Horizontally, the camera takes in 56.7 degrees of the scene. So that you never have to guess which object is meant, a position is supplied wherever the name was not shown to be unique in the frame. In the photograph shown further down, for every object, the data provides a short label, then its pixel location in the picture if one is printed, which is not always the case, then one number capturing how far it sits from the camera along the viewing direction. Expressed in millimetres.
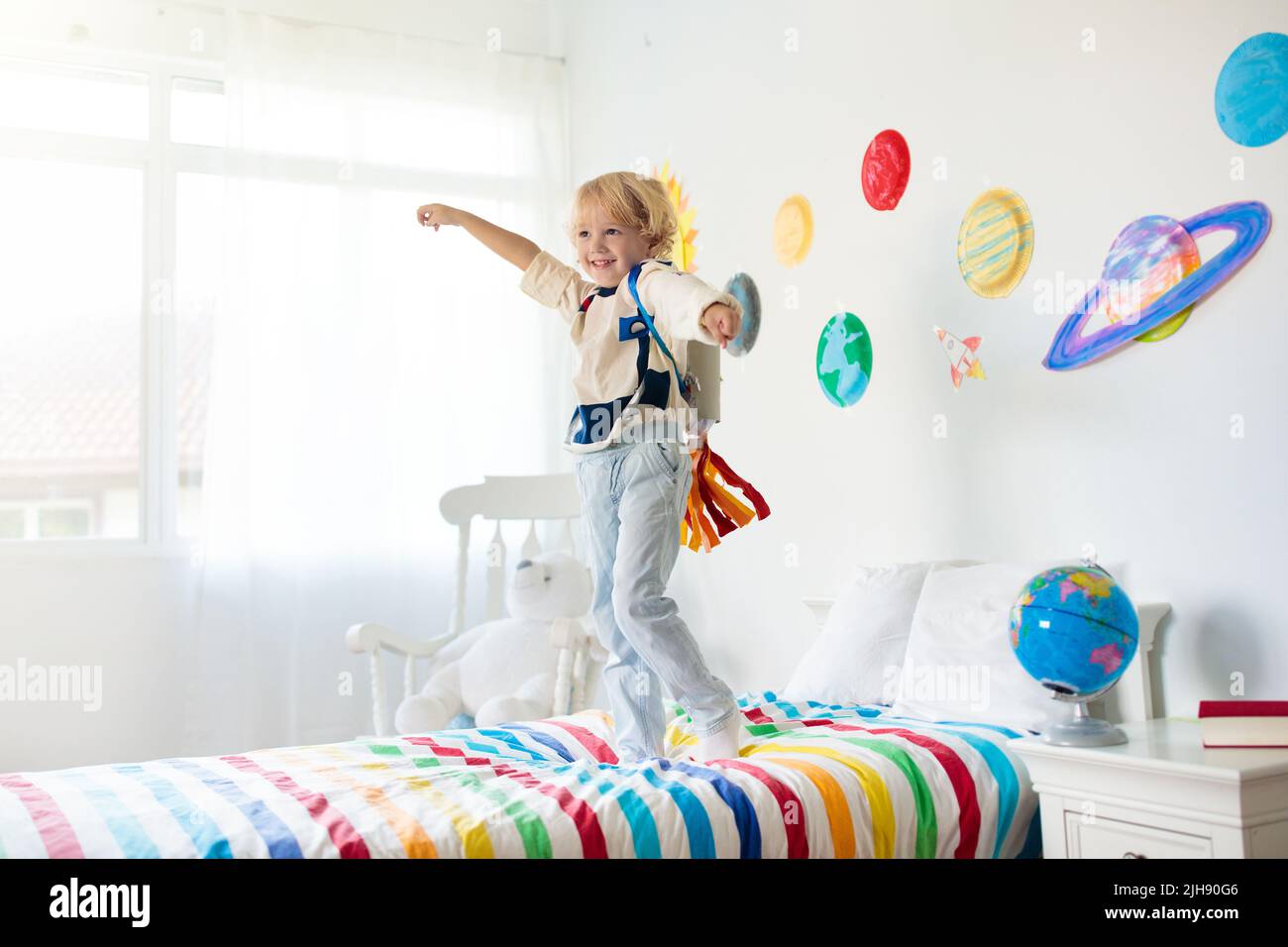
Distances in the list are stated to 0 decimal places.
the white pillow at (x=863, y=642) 2090
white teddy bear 2545
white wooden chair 2562
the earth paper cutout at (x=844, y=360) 2489
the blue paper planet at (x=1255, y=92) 1669
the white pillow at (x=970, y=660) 1794
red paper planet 2375
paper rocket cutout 2199
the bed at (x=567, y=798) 1267
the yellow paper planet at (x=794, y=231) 2666
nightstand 1351
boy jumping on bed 1739
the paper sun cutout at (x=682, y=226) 3141
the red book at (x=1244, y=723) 1459
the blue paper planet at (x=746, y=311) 2854
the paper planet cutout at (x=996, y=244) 2092
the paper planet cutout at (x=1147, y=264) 1809
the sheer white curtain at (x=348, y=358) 3262
